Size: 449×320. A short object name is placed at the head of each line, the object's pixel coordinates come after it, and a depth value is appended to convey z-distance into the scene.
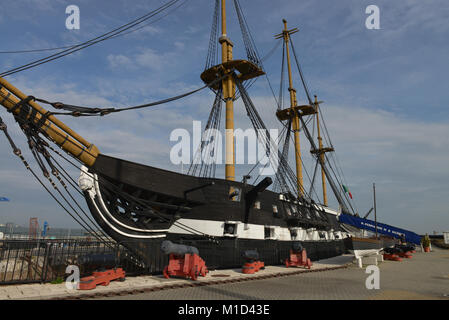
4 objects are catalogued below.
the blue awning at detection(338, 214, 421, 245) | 29.70
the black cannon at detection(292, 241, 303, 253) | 15.40
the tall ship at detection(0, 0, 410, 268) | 10.52
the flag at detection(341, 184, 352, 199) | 41.06
